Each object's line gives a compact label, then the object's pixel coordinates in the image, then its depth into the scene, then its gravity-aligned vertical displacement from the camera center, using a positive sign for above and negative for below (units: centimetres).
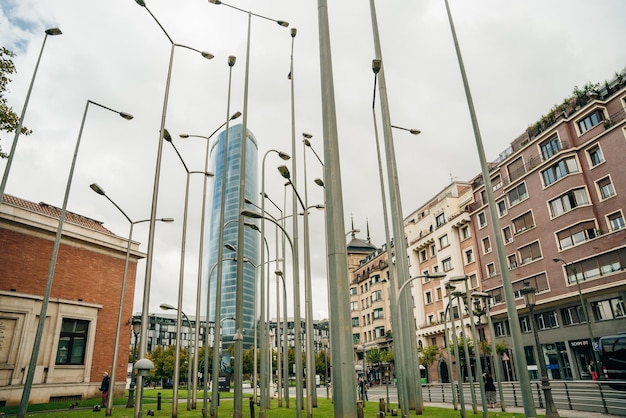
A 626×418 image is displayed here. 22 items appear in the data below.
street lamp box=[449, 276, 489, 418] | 1315 -36
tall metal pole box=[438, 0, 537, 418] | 846 +168
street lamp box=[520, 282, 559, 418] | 1271 -95
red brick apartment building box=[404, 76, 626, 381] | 3262 +1125
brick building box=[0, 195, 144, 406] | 2189 +415
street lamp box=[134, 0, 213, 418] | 1029 +479
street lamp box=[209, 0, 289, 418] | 1066 +141
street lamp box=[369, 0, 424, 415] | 1583 +544
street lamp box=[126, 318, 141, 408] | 1833 -61
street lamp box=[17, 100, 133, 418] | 1218 +312
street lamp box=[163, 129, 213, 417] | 1474 +384
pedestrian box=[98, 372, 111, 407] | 1967 -47
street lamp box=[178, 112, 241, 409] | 1853 +473
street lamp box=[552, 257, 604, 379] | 2976 +341
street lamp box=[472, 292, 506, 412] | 1800 -1
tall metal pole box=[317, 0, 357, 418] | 548 +135
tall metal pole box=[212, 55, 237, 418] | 1260 +207
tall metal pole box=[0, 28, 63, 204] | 1307 +798
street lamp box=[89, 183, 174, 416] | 1556 +665
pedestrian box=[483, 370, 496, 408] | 1944 -155
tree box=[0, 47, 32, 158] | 1478 +953
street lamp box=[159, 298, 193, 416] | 1464 +14
